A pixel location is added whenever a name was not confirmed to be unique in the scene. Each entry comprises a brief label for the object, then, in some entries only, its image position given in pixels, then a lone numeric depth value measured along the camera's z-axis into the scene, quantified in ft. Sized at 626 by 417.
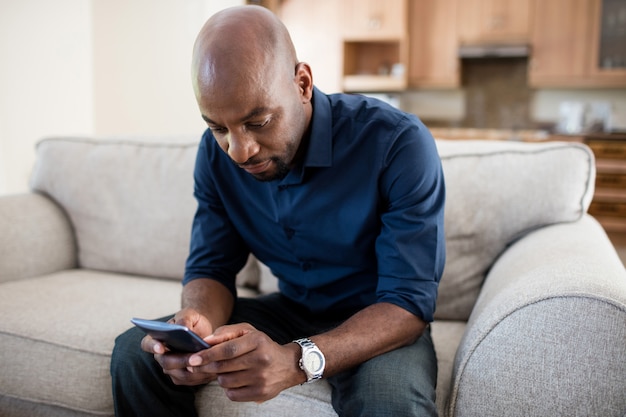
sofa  3.48
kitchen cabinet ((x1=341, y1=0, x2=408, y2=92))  16.69
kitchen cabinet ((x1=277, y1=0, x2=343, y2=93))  17.40
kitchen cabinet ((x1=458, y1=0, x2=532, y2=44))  15.79
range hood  15.70
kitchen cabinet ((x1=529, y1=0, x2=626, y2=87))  15.03
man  3.62
